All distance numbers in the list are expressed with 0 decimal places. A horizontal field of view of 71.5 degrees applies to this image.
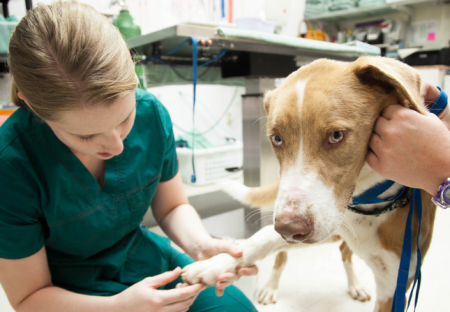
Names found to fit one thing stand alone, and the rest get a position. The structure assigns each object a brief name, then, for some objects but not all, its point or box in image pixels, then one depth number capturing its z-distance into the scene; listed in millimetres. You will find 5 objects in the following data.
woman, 736
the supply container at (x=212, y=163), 2783
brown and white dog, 704
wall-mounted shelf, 4070
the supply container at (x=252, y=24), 1825
